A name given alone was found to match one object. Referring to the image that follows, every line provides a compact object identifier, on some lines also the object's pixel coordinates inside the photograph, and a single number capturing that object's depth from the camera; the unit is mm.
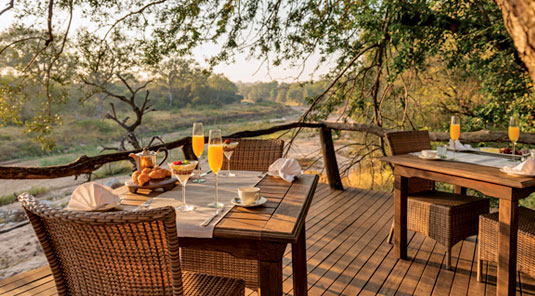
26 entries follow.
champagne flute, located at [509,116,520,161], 2231
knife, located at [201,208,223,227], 1188
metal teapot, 1683
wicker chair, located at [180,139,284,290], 1816
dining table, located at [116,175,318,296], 1124
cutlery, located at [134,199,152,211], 1368
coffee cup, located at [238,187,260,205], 1364
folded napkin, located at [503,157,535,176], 1849
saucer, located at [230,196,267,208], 1358
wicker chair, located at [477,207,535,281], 1919
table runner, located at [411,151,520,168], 2171
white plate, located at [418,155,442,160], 2377
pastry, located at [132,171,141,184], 1615
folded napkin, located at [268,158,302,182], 1803
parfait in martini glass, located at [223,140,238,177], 1767
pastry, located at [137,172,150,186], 1588
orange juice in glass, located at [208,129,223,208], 1413
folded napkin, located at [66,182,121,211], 1279
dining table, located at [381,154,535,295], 1838
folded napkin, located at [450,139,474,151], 2684
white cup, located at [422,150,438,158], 2387
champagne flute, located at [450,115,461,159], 2416
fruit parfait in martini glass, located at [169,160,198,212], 1312
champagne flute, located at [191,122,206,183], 1574
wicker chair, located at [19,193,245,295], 863
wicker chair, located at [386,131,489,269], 2312
